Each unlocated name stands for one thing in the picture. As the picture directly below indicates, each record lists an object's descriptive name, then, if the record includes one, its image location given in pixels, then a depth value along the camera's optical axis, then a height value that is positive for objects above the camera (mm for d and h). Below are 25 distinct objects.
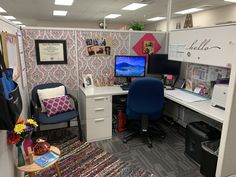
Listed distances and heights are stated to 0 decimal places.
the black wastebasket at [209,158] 1839 -1044
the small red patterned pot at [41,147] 1649 -855
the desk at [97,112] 2539 -844
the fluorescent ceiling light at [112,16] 8392 +1499
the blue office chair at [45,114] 2355 -845
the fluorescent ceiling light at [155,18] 9226 +1519
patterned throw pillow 2480 -738
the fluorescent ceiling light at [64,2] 5772 +1431
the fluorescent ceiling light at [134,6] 6149 +1460
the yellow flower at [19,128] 1396 -582
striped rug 2014 -1292
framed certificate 2680 -46
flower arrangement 1405 -640
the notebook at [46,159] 1538 -909
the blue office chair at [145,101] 2264 -624
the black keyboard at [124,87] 2803 -555
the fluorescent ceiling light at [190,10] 7285 +1538
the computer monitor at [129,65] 2936 -239
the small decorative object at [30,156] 1531 -857
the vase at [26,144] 1599 -807
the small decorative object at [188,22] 2895 +426
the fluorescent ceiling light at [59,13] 7410 +1459
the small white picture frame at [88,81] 2887 -479
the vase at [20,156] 1515 -844
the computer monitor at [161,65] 2940 -237
